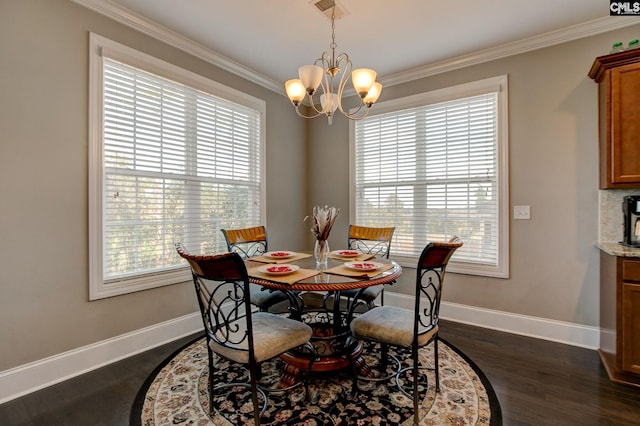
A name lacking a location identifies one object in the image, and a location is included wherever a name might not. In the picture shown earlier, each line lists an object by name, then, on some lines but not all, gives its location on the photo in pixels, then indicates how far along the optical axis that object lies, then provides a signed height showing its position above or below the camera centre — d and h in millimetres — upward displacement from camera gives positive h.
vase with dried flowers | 2176 -98
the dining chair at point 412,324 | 1718 -692
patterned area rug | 1746 -1172
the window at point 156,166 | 2420 +454
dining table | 1795 -399
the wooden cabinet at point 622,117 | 2264 +744
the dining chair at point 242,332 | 1521 -701
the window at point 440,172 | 3154 +490
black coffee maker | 2346 -52
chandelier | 2133 +955
